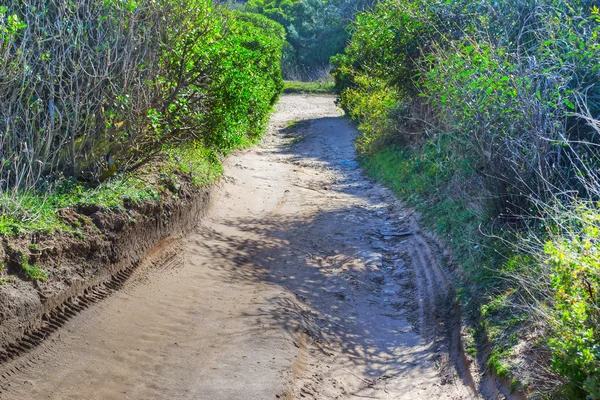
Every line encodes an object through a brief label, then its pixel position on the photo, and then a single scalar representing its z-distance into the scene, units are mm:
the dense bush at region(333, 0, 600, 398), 4785
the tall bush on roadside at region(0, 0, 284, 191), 7227
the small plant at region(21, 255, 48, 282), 5938
